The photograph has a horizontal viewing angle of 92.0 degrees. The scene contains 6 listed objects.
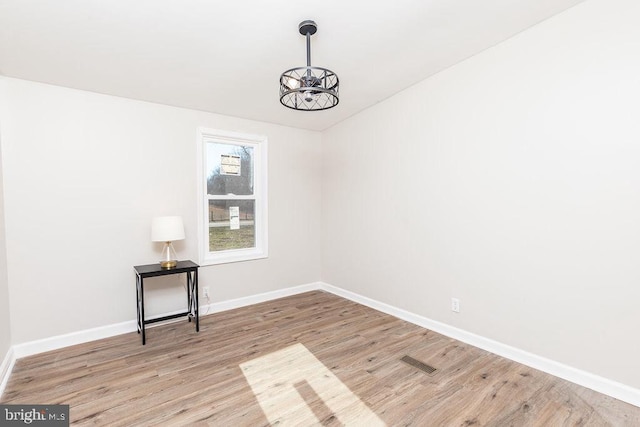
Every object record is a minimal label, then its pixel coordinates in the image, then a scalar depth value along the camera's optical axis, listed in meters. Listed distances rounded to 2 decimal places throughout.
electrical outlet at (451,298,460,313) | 2.86
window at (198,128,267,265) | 3.62
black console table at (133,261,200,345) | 2.83
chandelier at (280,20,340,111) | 1.92
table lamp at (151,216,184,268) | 2.94
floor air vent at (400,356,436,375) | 2.34
